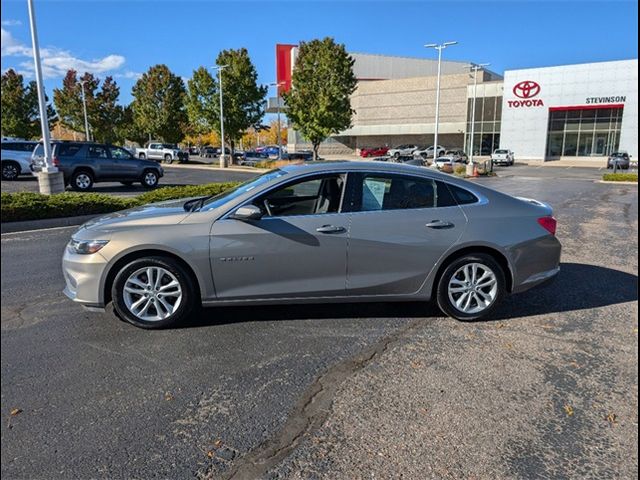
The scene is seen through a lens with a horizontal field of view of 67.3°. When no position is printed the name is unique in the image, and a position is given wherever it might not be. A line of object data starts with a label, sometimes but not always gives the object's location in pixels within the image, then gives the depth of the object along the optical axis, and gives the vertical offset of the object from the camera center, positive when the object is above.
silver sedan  4.10 -0.89
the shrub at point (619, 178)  24.88 -1.70
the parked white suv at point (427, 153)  51.51 -0.93
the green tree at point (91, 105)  48.66 +3.87
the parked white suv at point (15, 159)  19.61 -0.62
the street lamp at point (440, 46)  31.63 +6.41
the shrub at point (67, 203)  9.09 -1.18
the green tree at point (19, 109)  40.84 +2.98
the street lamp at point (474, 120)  43.66 +2.73
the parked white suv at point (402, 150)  56.23 -0.70
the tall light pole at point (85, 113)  47.16 +2.89
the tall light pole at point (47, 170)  12.28 -0.68
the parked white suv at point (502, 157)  46.97 -1.20
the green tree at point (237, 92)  39.47 +4.22
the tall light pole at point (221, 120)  36.88 +1.77
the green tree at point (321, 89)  35.12 +4.02
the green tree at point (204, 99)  39.62 +3.69
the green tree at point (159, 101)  43.75 +3.87
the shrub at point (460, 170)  32.38 -1.73
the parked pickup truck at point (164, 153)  42.00 -0.80
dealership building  49.50 +4.04
